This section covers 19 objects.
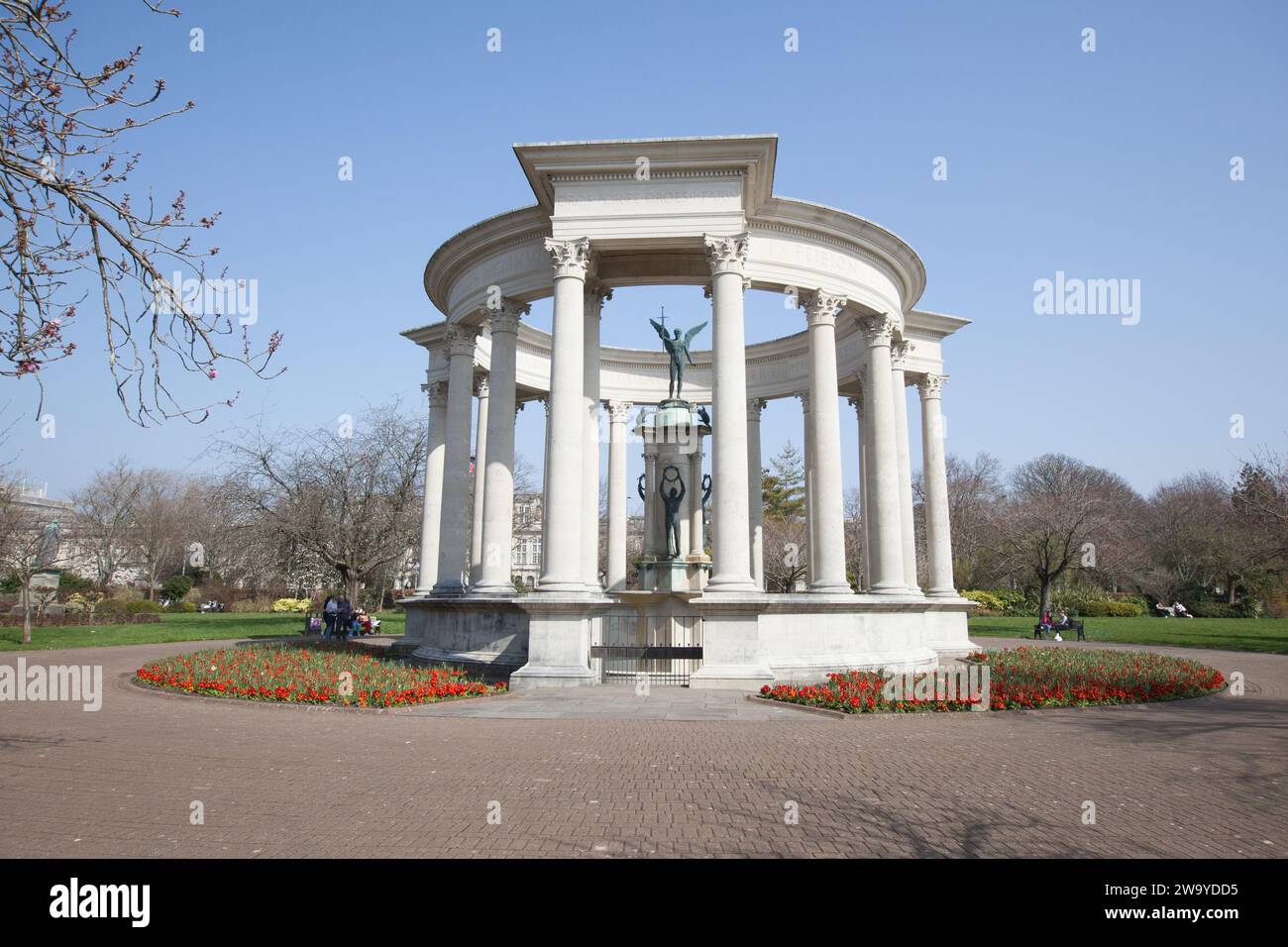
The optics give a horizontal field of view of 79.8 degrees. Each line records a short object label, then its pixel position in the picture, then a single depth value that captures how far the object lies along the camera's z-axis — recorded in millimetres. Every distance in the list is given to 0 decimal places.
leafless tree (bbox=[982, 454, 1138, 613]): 55594
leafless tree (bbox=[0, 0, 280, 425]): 6898
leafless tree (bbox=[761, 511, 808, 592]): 64250
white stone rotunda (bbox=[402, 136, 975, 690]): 20609
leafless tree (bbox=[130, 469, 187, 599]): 88938
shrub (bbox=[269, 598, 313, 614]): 66875
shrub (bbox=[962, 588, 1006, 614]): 67625
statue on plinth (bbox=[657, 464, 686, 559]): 26719
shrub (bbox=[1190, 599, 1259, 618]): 64750
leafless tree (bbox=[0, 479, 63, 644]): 40656
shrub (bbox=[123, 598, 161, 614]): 56144
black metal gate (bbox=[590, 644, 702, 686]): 19891
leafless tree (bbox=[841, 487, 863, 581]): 70812
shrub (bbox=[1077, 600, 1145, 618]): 64125
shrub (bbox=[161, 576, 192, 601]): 79125
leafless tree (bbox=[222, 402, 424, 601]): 45469
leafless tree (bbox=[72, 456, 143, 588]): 75375
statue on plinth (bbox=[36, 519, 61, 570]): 58278
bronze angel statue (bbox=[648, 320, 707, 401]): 29094
